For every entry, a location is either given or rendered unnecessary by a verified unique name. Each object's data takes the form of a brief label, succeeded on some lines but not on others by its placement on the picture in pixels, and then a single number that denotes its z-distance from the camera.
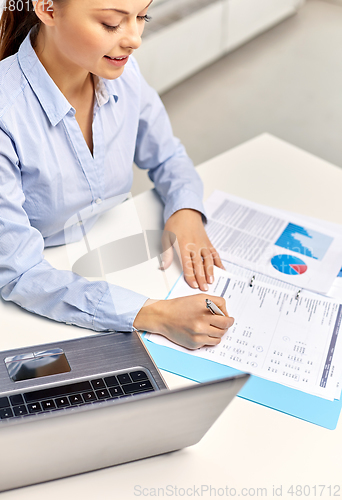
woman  0.97
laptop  0.59
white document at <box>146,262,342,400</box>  0.91
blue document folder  0.85
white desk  0.74
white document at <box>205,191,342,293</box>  1.14
